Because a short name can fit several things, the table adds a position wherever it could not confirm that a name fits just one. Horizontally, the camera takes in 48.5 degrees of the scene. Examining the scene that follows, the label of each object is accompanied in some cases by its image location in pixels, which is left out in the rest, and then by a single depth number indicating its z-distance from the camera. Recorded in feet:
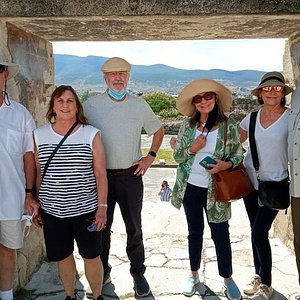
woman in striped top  7.62
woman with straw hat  8.56
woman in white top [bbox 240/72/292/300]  8.43
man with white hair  8.63
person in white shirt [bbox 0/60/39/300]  7.82
